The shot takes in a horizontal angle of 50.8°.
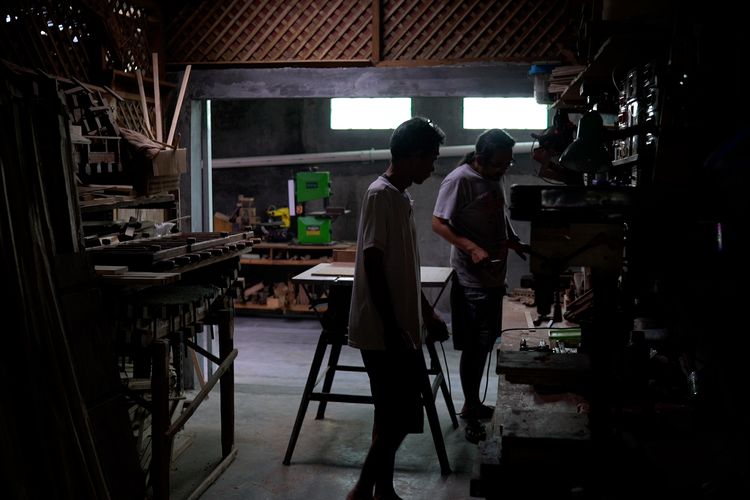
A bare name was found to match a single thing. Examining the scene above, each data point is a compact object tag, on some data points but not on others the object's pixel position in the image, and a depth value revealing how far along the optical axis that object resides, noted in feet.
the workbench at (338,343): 13.56
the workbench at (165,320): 10.97
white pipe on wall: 29.04
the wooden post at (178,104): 17.29
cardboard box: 14.43
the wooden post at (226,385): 14.03
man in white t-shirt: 10.37
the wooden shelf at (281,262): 28.53
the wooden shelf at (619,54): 9.29
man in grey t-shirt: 15.10
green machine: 28.40
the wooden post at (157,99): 17.33
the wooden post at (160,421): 10.97
